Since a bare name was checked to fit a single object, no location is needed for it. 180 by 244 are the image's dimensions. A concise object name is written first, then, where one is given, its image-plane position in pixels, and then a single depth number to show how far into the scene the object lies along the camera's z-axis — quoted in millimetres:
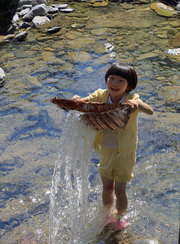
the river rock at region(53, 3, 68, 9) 10656
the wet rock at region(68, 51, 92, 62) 7581
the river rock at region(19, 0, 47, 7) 10867
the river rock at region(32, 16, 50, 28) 9703
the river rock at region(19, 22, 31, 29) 9656
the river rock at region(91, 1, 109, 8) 10899
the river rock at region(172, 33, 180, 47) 7925
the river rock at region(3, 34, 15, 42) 8834
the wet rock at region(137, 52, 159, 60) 7426
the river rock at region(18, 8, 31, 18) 10430
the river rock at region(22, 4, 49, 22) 10071
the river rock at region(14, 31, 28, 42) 8739
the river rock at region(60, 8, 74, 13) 10444
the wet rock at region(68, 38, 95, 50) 8247
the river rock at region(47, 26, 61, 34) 9125
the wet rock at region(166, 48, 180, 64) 7208
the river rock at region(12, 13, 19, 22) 10080
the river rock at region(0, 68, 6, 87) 6496
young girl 2686
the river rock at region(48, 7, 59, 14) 10398
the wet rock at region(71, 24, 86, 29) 9344
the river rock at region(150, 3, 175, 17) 9841
